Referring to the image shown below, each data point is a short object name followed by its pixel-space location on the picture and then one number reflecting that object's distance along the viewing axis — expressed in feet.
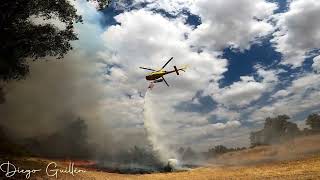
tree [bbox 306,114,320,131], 199.29
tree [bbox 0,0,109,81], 63.38
